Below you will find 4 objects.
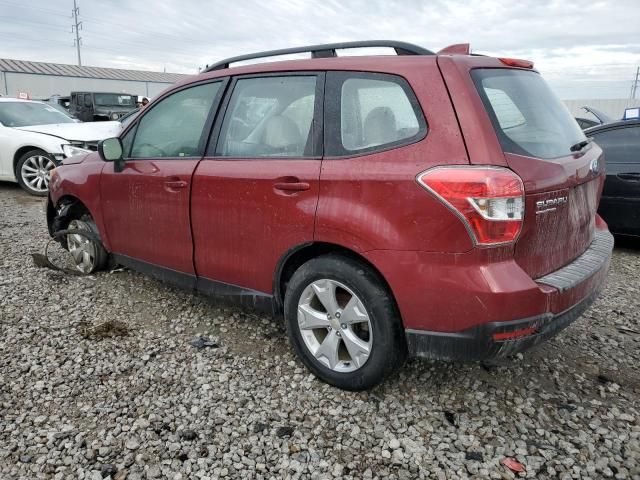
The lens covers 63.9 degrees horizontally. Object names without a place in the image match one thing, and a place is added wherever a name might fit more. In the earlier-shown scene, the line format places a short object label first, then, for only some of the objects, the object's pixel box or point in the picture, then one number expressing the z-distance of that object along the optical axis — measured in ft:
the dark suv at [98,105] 61.38
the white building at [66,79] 108.13
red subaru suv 7.33
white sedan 27.04
